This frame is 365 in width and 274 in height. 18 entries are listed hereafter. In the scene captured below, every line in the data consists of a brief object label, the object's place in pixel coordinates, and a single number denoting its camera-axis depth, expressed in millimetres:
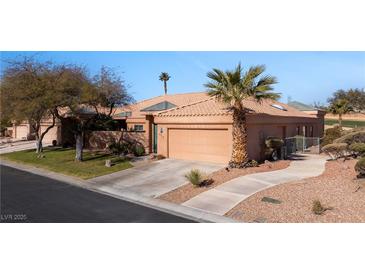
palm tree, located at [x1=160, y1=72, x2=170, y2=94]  59156
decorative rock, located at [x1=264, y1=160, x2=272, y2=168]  16844
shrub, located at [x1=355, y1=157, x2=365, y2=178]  12088
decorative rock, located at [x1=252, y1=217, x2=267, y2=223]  9188
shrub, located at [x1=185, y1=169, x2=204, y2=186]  12953
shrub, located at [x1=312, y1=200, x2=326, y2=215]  9367
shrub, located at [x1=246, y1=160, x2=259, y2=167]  16266
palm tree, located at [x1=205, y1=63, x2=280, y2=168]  15352
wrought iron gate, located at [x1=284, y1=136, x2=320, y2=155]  22978
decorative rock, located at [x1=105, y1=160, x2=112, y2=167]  18491
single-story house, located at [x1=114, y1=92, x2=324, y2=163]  18094
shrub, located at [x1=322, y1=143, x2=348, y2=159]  17047
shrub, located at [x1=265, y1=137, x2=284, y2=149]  18922
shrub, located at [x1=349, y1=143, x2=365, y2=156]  16188
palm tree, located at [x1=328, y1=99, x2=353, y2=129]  39031
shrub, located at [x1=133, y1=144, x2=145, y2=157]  22312
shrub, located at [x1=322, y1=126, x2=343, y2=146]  22594
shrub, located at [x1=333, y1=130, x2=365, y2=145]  18344
